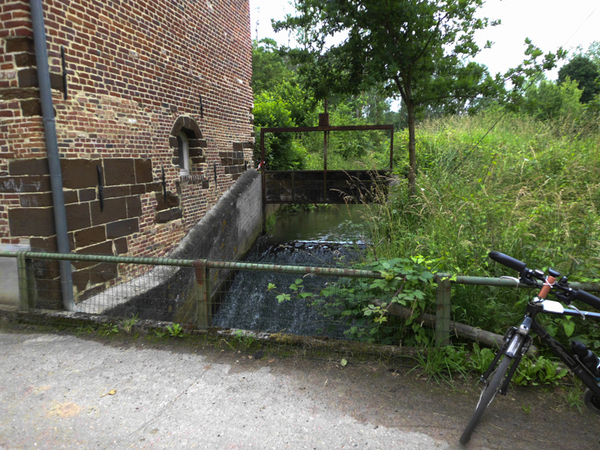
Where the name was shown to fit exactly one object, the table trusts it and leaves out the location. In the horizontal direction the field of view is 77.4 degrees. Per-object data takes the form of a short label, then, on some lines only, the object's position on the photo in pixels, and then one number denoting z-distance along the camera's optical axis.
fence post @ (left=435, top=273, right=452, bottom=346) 3.10
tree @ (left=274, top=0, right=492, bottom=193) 6.82
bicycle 2.17
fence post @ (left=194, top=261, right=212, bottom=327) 3.67
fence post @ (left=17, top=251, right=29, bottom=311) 4.26
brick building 4.46
